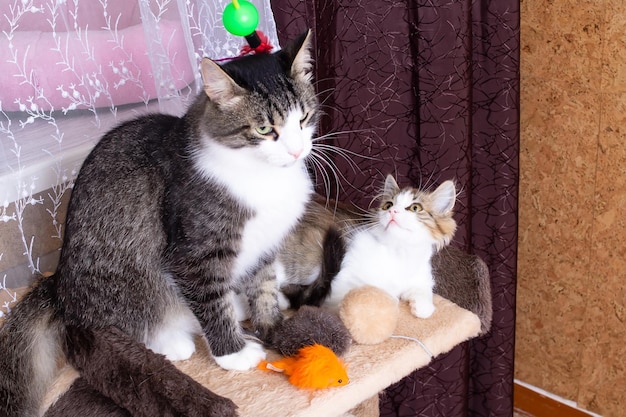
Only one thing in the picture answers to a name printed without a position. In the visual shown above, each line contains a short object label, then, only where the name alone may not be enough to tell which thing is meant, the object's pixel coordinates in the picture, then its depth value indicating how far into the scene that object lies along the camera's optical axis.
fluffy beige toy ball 1.19
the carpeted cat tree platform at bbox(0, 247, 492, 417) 1.07
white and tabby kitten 1.32
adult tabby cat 1.09
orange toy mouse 1.08
